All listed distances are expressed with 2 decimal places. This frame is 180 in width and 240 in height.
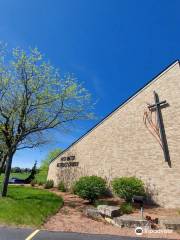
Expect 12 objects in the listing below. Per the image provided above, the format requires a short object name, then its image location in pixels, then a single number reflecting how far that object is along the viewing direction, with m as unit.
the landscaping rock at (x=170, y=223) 6.03
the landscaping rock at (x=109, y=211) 6.98
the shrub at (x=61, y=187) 14.22
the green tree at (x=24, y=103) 9.90
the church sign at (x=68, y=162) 14.82
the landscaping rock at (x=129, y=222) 6.32
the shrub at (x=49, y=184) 15.87
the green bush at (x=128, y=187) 9.37
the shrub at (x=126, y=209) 7.87
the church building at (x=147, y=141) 9.26
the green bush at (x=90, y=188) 9.95
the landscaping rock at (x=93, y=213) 7.46
